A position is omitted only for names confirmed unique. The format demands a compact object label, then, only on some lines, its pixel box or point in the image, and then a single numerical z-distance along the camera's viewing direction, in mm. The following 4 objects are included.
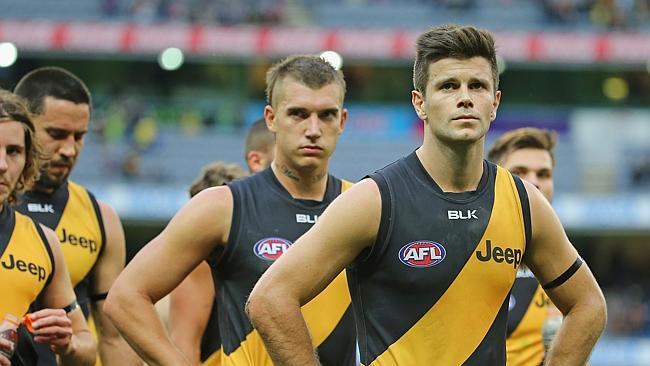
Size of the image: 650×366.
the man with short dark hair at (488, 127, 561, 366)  14477
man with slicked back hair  9367
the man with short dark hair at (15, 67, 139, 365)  13914
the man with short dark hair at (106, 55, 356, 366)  11359
